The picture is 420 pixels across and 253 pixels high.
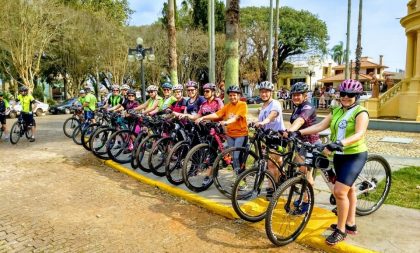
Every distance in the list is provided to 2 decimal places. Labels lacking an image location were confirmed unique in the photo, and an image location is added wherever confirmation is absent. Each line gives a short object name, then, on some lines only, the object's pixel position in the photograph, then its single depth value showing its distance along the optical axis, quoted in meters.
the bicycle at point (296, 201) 4.12
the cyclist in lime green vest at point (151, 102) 8.40
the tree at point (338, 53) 85.09
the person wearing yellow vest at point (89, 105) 12.09
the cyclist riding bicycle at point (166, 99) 7.98
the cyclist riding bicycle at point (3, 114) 12.36
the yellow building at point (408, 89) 17.03
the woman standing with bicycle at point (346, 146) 3.86
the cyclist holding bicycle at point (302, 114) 4.88
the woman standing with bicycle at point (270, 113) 5.33
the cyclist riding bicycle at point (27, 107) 11.81
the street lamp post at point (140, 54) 14.98
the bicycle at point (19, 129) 11.97
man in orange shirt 5.81
